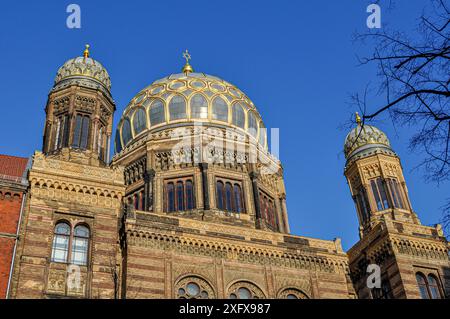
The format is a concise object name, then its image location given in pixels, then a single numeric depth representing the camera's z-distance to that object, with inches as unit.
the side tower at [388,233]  1075.9
